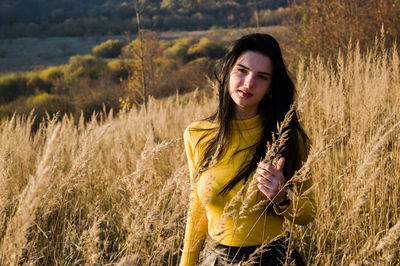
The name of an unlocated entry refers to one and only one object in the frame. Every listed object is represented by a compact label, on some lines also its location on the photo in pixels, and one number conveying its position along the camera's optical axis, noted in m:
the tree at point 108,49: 29.33
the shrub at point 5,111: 12.58
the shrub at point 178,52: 23.98
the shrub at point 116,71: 19.96
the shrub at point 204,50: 24.62
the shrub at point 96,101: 13.98
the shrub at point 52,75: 19.31
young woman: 1.40
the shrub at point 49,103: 13.48
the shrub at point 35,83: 18.34
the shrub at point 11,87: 16.80
